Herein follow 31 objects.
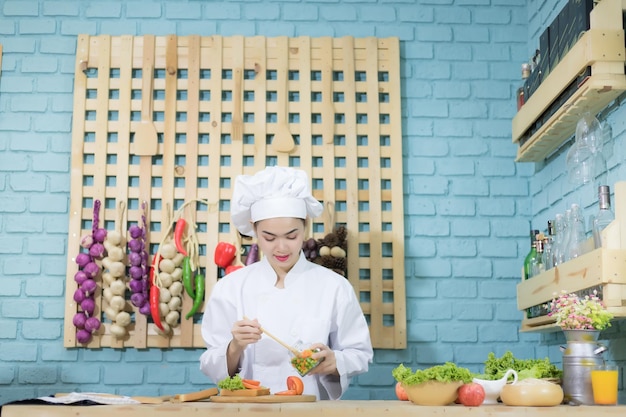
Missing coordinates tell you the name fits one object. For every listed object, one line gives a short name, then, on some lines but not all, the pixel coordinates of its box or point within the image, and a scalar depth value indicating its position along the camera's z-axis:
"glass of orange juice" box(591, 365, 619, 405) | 2.31
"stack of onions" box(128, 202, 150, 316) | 3.68
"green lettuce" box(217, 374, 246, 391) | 2.43
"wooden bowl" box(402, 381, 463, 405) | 2.22
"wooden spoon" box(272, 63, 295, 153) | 3.90
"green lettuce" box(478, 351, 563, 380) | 2.45
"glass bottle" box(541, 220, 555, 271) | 3.13
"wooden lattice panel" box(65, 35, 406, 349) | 3.85
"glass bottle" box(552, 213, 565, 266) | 3.07
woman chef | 3.11
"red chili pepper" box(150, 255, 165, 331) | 3.67
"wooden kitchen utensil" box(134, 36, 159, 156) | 3.90
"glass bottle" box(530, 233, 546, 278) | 3.21
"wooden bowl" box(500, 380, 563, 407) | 2.23
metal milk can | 2.37
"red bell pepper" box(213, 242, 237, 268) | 3.76
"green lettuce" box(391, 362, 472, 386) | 2.21
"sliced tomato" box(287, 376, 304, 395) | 2.53
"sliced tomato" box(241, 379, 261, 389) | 2.46
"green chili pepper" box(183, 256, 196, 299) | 3.72
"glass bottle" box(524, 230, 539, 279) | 3.36
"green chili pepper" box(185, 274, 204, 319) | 3.71
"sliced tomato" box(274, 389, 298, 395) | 2.49
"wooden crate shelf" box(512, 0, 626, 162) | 2.75
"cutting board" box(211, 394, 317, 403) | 2.33
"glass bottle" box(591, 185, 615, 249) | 2.70
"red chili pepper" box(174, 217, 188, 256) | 3.78
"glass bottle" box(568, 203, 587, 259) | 3.03
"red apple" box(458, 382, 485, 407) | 2.22
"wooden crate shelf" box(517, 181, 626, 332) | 2.53
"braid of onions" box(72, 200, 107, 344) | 3.68
